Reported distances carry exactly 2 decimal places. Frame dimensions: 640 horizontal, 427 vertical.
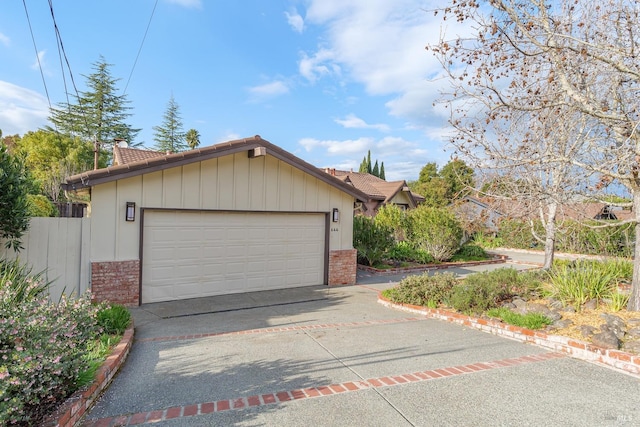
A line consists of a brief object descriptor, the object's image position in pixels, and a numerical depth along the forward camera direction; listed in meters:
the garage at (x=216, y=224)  7.31
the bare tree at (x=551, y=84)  5.29
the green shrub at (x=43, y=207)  9.90
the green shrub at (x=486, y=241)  23.09
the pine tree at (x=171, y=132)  40.94
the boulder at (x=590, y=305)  6.02
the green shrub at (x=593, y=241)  17.33
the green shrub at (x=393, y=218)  15.36
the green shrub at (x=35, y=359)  2.60
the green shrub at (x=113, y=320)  5.23
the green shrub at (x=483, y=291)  6.62
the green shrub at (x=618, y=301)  5.85
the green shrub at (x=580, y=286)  6.25
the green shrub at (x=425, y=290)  7.40
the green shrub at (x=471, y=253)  16.58
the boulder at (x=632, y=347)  4.60
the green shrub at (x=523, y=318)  5.63
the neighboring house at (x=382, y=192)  25.12
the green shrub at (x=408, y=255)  14.37
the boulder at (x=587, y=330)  5.08
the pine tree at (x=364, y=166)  50.52
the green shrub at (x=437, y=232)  14.65
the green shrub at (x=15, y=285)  3.38
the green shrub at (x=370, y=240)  13.23
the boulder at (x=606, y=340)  4.72
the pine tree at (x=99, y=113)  32.84
